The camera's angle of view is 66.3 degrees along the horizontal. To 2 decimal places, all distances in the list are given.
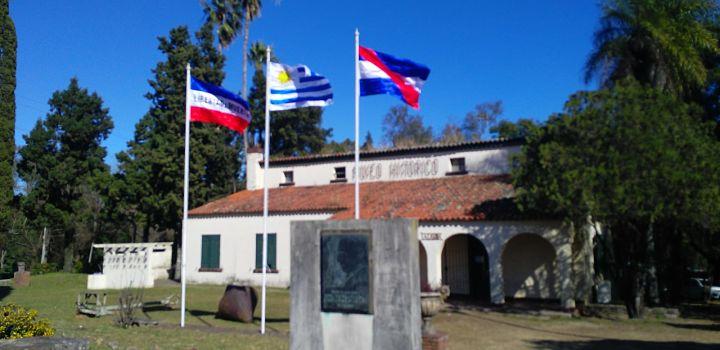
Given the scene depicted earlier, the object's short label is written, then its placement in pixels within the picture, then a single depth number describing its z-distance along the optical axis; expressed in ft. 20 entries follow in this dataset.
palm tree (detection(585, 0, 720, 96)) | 53.57
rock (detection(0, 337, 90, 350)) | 19.34
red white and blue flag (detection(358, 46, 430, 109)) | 39.45
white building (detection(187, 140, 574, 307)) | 59.16
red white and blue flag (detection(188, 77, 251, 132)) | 41.63
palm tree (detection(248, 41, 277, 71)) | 132.98
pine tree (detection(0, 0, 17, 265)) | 59.16
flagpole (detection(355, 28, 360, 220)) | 38.08
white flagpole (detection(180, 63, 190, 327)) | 41.14
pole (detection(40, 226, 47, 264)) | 130.82
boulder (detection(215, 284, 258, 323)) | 44.21
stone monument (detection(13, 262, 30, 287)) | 87.45
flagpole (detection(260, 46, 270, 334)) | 38.50
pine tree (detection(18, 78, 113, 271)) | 117.60
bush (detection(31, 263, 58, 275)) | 115.14
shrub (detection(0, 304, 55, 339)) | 25.21
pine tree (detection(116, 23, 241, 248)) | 98.99
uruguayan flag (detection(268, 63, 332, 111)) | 39.11
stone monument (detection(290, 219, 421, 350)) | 22.21
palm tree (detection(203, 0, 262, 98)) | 121.39
